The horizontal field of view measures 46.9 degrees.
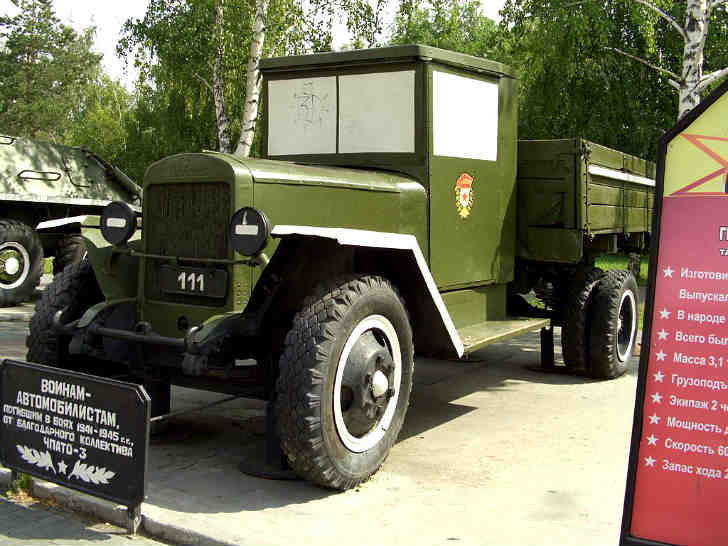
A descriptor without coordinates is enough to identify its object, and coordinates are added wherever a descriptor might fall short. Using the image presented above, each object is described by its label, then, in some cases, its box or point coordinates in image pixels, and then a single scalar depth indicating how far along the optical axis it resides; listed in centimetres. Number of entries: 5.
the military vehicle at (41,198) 1170
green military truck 421
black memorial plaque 376
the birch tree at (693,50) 1081
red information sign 281
